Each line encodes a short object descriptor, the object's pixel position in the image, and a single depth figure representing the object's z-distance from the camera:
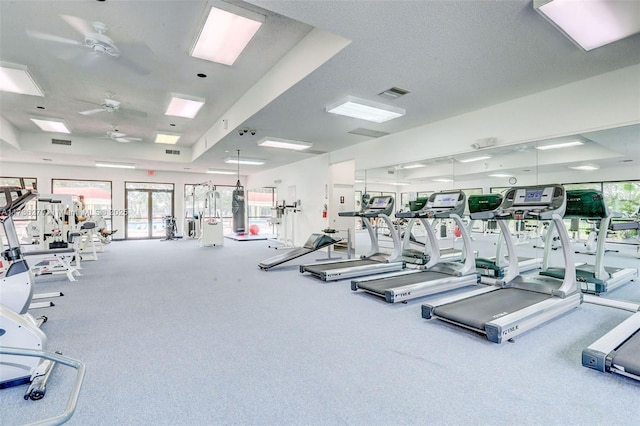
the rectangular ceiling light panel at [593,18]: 2.46
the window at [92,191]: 11.11
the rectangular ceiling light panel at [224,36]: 3.16
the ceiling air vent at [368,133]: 6.35
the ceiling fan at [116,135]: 6.88
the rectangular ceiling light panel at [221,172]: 12.45
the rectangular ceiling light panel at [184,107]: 5.38
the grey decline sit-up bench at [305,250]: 5.81
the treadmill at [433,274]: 3.83
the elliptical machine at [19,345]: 1.96
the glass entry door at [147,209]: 12.06
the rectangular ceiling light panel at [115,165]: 10.26
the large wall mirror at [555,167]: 3.99
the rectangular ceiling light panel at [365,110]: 4.54
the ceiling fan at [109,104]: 5.17
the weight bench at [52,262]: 4.27
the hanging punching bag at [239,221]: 12.70
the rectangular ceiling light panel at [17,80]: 4.17
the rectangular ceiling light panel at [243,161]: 9.59
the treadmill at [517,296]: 2.77
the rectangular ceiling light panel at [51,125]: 6.69
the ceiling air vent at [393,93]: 4.29
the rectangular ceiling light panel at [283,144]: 6.97
